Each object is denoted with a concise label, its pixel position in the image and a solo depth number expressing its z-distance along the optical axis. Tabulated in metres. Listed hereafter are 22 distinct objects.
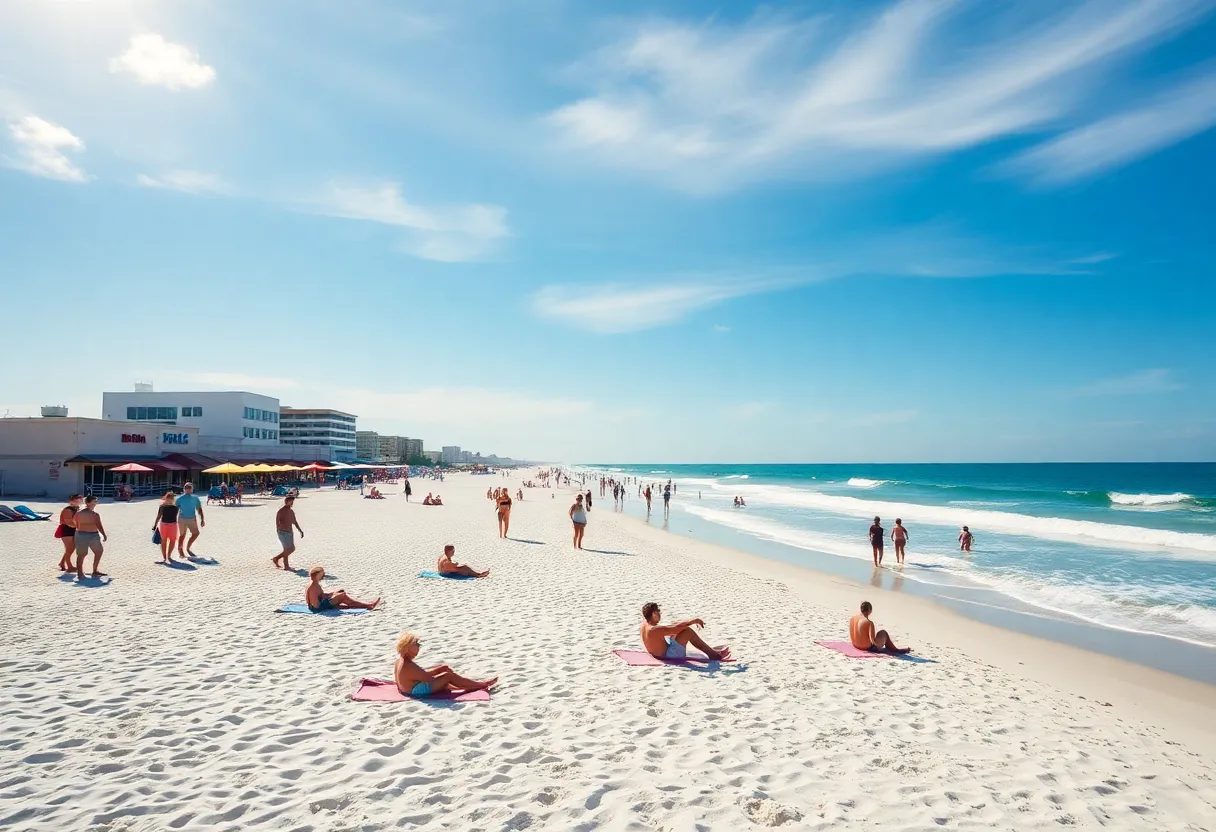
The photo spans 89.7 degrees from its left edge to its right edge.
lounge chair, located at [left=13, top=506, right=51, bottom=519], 18.92
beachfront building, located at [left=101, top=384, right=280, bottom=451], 52.66
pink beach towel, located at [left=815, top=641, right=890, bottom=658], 7.88
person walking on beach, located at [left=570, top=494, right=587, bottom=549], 16.92
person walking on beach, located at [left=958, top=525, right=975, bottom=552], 19.62
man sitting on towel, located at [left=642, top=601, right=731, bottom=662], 7.05
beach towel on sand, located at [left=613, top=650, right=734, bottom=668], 6.92
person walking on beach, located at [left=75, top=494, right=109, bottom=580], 10.34
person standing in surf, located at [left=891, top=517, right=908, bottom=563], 17.23
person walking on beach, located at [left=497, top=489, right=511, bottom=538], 17.91
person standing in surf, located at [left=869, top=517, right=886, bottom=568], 16.67
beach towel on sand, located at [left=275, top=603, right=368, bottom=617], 8.62
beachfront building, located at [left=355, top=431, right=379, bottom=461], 131.50
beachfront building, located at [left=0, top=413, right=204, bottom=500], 27.39
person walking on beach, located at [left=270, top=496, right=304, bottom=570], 11.80
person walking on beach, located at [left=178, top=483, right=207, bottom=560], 12.70
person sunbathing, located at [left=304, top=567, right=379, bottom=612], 8.52
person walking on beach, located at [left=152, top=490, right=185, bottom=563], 12.07
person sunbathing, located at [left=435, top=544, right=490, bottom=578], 11.71
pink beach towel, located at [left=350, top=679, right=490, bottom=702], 5.56
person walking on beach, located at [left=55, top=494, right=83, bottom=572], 10.61
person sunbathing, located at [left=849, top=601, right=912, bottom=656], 8.11
